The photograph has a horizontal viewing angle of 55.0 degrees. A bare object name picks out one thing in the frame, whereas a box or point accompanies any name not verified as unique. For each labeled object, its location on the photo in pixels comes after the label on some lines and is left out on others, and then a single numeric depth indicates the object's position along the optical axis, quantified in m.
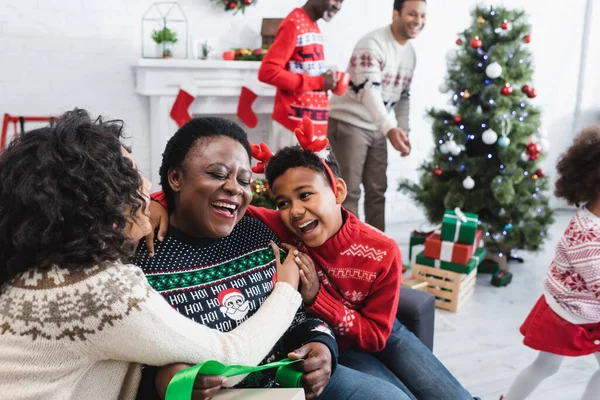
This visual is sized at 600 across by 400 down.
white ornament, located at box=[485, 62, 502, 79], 3.26
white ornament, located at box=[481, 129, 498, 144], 3.32
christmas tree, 3.37
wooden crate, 3.06
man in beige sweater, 3.21
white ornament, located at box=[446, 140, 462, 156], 3.44
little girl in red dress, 1.86
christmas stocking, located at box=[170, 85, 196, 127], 3.77
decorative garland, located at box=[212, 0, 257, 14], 3.99
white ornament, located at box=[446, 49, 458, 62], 3.51
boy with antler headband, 1.52
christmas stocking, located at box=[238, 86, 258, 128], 3.93
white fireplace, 3.77
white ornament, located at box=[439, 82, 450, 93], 3.54
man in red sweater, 2.96
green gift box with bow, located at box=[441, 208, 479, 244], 3.11
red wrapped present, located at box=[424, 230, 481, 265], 3.05
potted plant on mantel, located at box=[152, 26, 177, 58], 3.75
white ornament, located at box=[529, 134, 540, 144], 3.43
